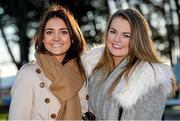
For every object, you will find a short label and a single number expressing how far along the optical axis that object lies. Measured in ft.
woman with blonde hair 13.42
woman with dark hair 13.92
